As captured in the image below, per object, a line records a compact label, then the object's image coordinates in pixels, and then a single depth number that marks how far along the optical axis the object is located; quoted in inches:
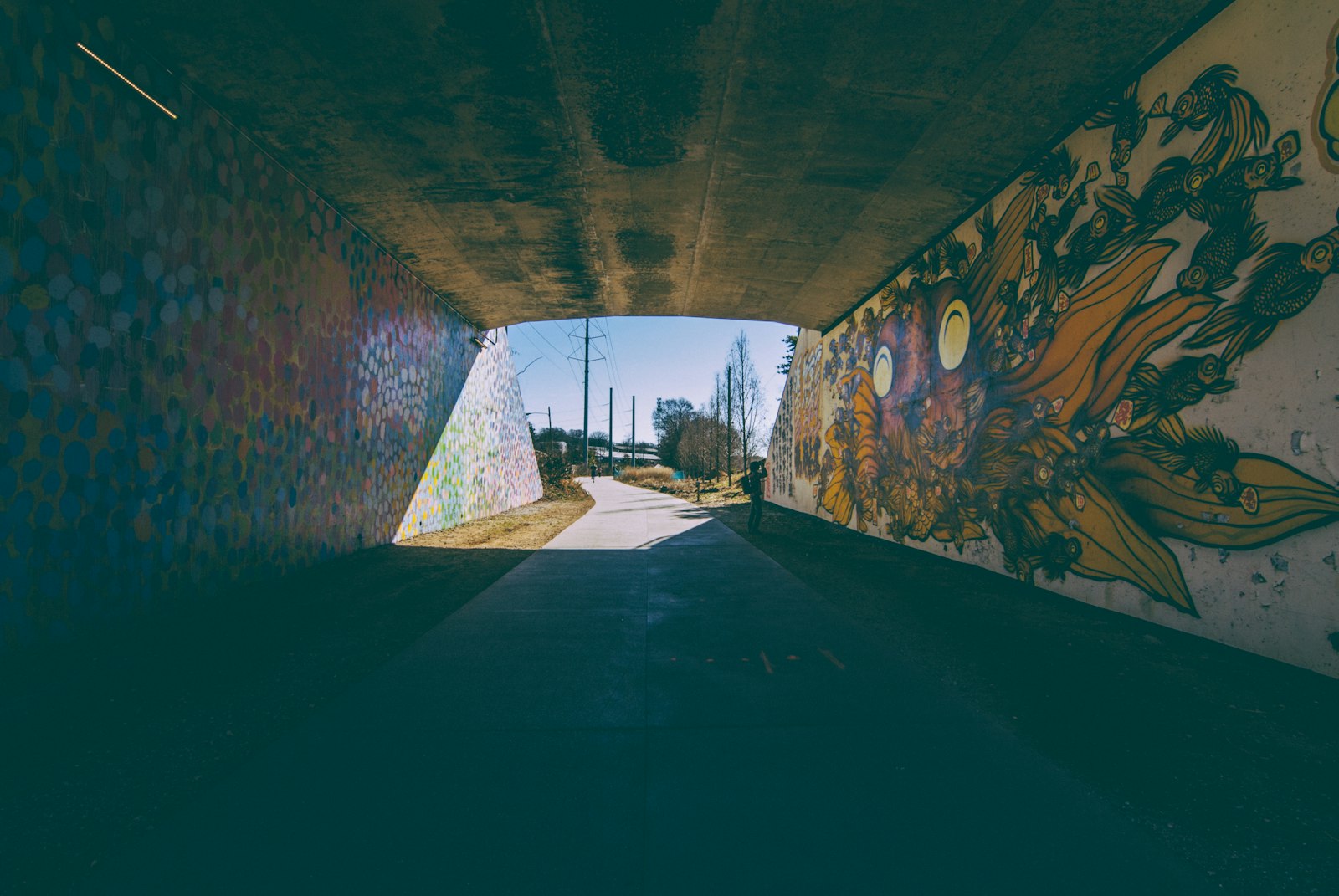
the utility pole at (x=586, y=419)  1571.1
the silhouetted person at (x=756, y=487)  503.1
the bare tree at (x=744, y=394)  1238.3
